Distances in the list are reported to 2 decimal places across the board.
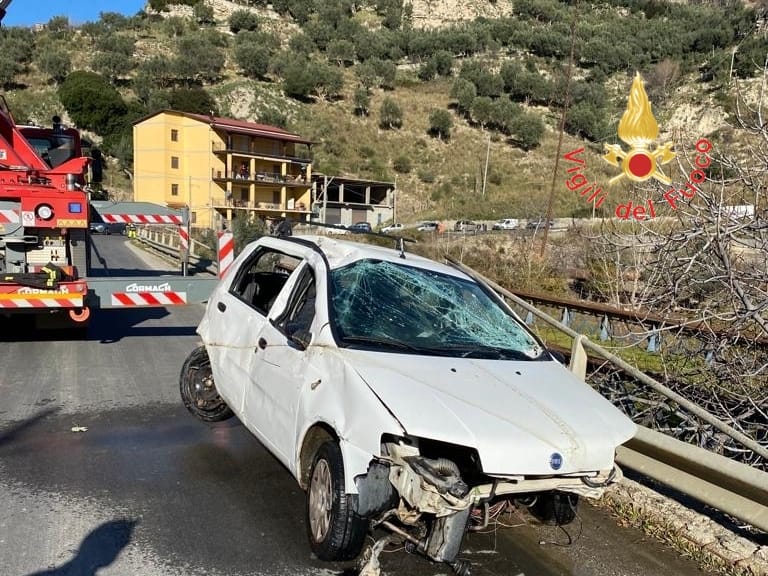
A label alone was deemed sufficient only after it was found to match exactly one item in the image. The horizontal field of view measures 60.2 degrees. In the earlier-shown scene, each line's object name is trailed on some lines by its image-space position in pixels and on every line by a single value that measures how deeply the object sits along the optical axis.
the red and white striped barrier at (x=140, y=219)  9.35
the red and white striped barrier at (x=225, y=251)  8.16
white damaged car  3.15
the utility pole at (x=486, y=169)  63.22
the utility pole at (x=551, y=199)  19.55
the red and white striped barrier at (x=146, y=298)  8.08
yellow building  56.59
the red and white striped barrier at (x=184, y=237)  9.84
